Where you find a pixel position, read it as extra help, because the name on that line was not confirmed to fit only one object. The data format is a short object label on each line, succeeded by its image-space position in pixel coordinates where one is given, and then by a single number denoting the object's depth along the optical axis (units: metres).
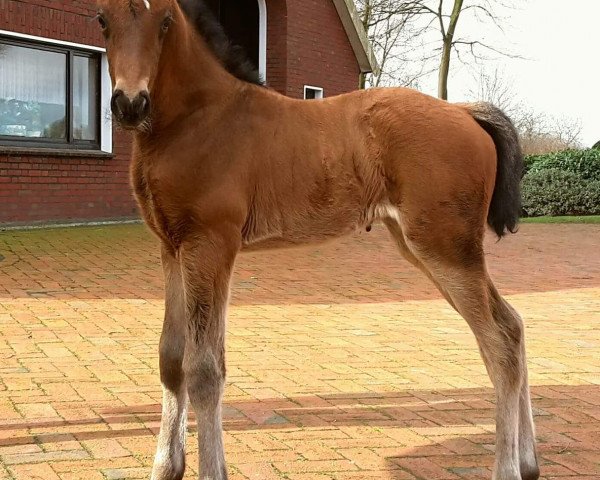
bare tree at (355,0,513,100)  28.59
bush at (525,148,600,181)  22.95
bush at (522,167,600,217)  23.09
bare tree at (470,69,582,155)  42.41
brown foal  3.58
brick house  14.75
